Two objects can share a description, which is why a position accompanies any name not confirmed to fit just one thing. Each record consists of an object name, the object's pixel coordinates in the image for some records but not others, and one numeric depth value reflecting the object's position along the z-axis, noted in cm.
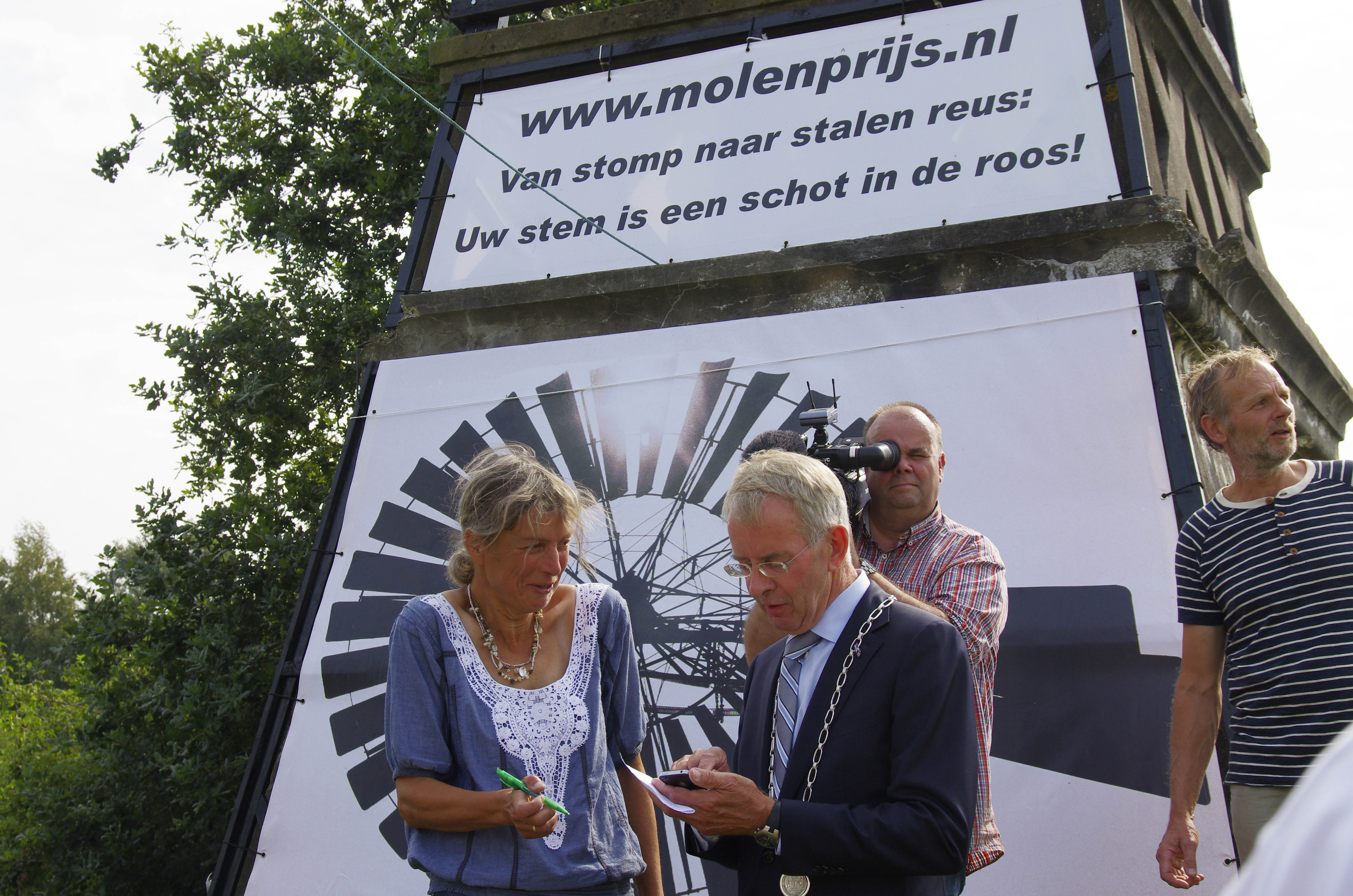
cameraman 219
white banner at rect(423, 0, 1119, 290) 395
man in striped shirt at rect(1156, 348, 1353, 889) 216
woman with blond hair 183
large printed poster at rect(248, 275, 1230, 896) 307
